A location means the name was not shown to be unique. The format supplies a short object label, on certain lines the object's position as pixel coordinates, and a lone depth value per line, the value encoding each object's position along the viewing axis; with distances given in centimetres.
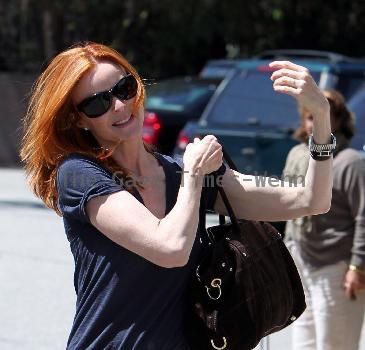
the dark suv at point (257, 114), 1737
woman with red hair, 489
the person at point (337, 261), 893
